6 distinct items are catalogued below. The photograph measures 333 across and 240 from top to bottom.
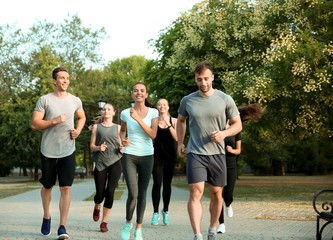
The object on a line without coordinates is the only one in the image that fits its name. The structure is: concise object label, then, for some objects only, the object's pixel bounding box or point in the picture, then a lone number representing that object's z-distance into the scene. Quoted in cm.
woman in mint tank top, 670
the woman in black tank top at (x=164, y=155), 860
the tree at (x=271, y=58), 1507
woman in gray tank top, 808
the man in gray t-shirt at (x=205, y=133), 585
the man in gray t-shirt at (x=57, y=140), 697
